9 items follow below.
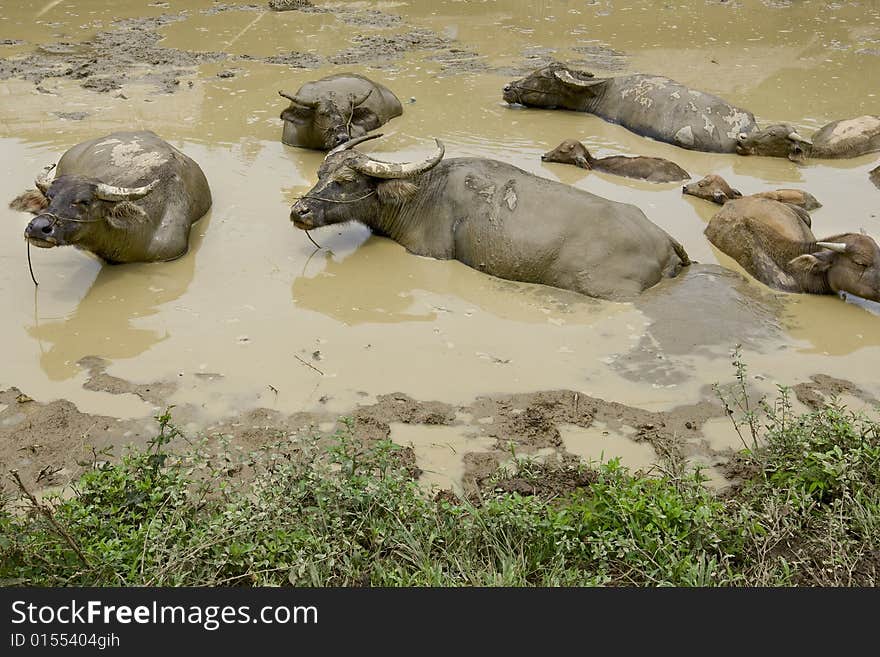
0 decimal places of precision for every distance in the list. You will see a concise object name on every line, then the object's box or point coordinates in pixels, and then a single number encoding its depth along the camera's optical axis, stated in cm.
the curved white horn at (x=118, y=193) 571
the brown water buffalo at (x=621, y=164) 779
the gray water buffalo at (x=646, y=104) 870
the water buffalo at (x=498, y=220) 577
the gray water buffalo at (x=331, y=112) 829
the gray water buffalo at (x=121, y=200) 557
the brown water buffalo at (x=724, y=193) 706
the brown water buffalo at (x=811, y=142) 827
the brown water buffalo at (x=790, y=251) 564
